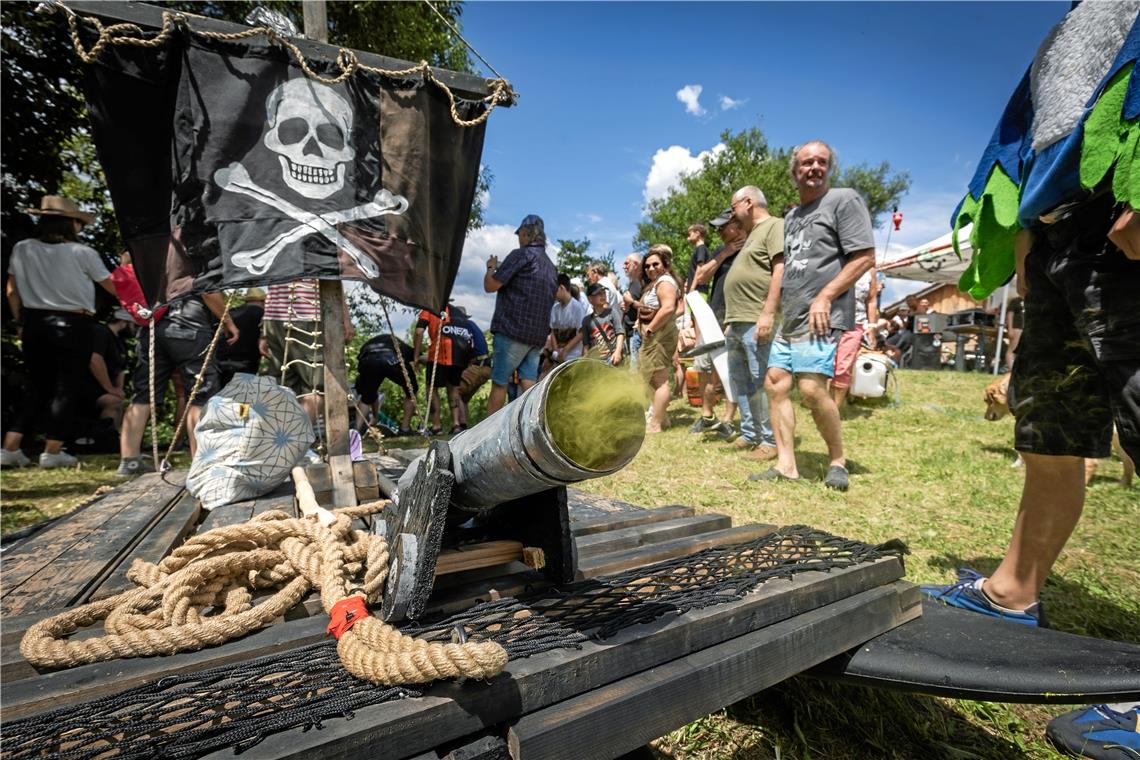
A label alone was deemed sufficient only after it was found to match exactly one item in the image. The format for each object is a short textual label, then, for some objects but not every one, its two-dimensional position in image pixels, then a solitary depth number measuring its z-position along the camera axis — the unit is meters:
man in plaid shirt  5.99
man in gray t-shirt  3.80
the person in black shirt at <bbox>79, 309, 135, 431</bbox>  7.02
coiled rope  0.97
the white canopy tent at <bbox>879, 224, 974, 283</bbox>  15.24
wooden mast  2.94
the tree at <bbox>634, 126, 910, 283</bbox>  31.80
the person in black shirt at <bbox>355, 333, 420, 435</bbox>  7.32
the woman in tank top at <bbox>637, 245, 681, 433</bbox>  5.86
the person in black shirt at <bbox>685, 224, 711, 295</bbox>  7.34
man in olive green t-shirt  5.05
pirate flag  2.95
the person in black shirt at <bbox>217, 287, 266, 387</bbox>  6.43
